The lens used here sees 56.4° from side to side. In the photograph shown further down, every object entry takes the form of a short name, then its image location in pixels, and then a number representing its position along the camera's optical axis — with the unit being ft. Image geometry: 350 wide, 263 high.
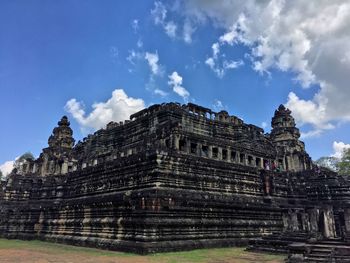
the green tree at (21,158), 295.81
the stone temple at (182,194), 61.31
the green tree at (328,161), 251.80
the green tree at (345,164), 201.36
